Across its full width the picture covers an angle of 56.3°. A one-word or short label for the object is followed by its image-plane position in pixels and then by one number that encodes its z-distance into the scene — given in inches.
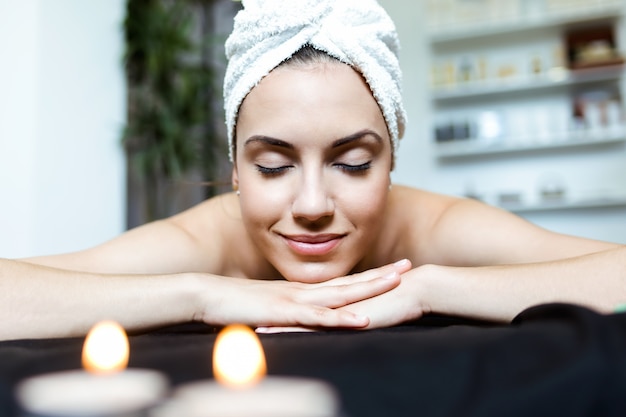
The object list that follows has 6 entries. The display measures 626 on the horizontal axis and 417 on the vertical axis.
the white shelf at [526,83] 155.7
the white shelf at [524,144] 156.1
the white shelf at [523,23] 157.1
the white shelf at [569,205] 155.9
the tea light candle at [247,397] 11.4
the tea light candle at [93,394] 12.3
